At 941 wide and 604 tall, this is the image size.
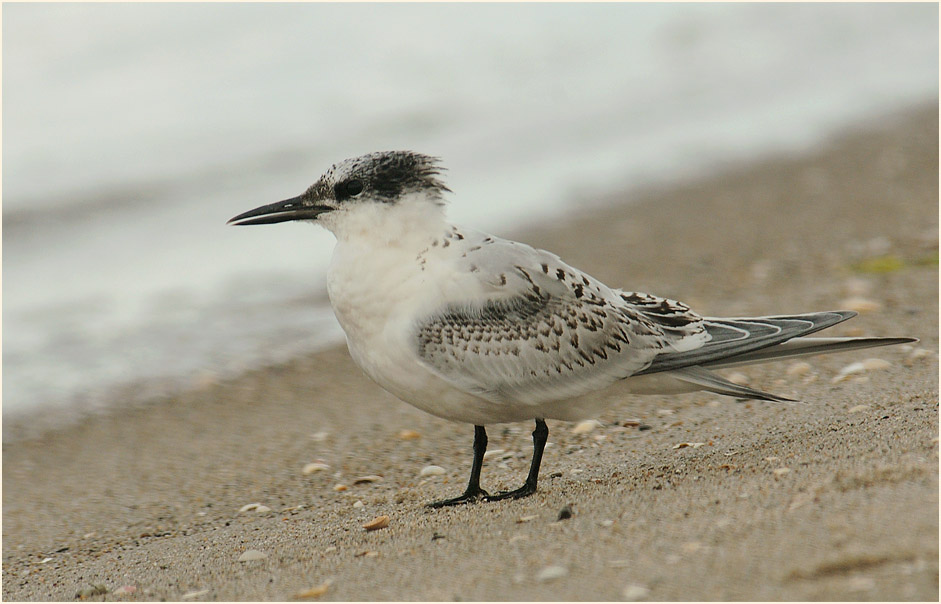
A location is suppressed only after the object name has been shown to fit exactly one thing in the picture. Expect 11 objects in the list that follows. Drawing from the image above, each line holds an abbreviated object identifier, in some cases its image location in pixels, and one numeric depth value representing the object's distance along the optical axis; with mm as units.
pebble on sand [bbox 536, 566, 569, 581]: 6375
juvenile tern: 8359
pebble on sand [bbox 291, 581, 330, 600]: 6766
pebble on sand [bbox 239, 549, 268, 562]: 7941
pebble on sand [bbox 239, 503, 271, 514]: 9703
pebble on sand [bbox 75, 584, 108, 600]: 7707
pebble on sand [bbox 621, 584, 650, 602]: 5926
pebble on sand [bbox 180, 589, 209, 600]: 7223
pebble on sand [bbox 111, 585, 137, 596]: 7551
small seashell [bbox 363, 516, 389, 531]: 8220
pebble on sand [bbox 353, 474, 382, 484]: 10133
